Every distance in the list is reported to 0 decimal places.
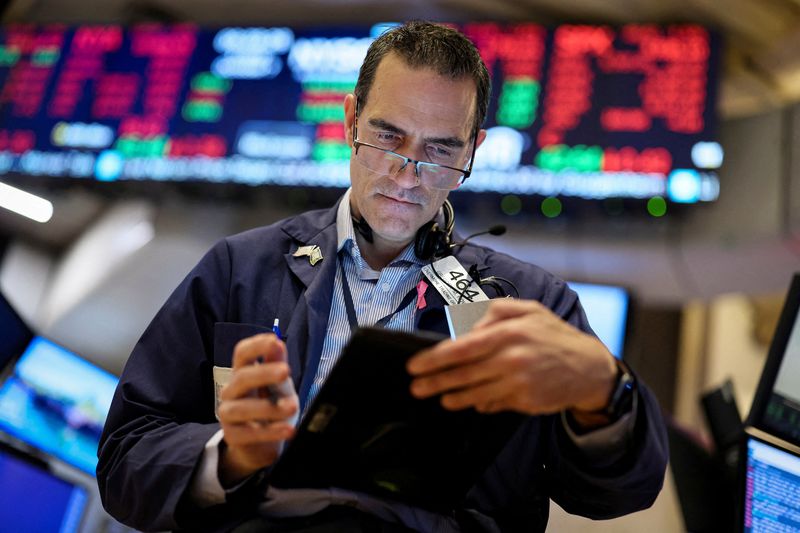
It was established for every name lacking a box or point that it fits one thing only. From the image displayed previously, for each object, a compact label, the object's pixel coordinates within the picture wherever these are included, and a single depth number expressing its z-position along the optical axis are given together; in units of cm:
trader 118
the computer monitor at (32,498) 228
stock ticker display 389
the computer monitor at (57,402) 239
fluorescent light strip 224
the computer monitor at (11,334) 234
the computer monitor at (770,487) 176
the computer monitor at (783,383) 184
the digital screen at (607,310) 406
